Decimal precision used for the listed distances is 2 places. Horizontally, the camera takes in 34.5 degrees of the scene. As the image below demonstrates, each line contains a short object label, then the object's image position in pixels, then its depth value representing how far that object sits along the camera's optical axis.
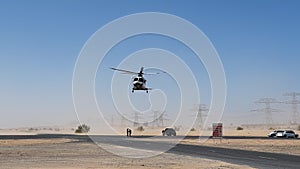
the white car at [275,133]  87.28
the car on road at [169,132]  94.29
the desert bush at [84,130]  135.31
